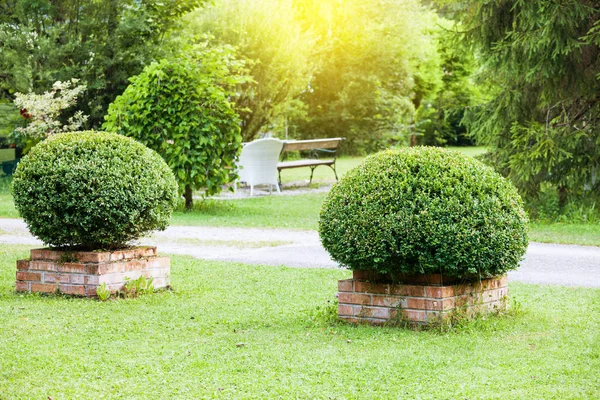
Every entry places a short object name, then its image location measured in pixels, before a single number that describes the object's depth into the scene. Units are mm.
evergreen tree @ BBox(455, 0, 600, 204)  13039
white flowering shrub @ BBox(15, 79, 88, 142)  17031
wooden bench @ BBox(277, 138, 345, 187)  20234
